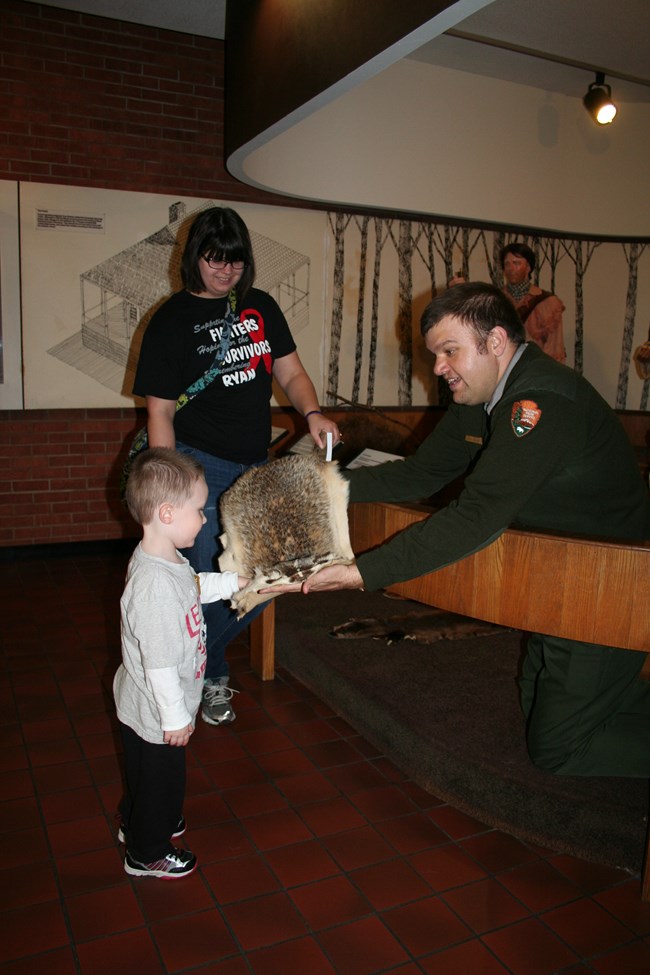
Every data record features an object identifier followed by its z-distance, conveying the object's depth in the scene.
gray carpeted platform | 2.16
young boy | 1.82
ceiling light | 5.25
